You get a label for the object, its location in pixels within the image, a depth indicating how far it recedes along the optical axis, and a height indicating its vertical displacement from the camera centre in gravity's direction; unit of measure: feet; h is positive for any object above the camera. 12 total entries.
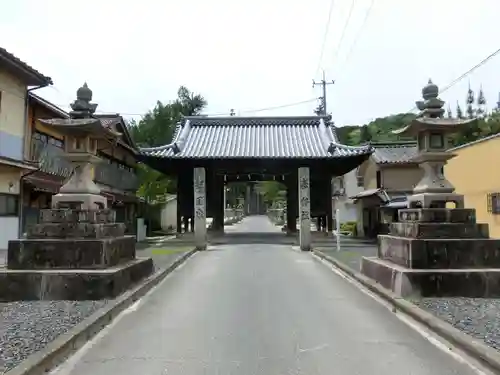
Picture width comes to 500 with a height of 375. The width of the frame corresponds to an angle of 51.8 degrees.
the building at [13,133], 65.16 +12.50
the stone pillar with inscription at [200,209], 78.28 +2.80
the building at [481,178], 68.23 +6.80
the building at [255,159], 82.12 +11.12
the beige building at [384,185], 102.27 +9.09
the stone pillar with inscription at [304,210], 76.89 +2.54
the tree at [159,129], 119.96 +33.73
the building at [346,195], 145.38 +9.05
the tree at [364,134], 182.29 +34.42
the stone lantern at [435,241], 31.53 -0.97
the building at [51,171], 73.26 +9.78
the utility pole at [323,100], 157.38 +38.74
